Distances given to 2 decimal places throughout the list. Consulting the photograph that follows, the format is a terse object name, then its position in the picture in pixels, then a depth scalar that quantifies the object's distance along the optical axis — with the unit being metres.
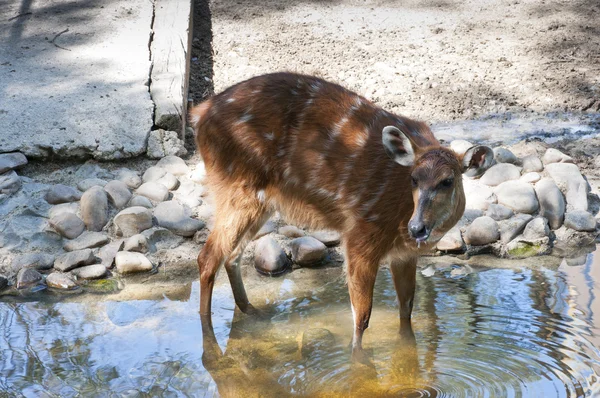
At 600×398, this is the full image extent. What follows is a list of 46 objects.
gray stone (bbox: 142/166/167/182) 12.66
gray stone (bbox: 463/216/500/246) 11.66
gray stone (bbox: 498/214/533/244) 11.68
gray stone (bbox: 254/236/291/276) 11.30
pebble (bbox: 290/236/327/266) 11.41
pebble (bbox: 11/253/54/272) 11.11
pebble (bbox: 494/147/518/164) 12.91
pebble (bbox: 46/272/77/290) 10.81
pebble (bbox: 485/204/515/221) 12.02
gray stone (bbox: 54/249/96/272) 11.09
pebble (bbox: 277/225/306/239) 11.96
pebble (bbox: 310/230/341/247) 11.79
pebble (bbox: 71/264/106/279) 10.97
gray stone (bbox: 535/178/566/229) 11.97
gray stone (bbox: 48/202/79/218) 11.88
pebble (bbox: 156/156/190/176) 12.83
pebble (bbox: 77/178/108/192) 12.36
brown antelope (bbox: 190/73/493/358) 8.95
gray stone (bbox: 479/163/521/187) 12.64
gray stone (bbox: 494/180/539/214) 12.09
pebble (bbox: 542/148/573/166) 12.85
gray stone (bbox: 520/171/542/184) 12.50
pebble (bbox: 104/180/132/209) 12.15
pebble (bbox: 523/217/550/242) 11.63
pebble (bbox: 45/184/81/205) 12.13
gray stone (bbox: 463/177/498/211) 12.32
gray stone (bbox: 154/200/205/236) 11.86
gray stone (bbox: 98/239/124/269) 11.24
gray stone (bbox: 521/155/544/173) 12.73
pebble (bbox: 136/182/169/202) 12.35
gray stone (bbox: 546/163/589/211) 12.21
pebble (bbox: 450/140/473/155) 12.85
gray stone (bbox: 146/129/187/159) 13.06
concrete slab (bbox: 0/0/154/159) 12.92
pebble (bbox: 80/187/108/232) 11.81
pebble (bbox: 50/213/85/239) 11.62
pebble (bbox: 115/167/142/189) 12.59
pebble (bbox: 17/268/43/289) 10.82
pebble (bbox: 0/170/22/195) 12.16
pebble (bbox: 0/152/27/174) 12.37
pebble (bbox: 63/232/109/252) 11.45
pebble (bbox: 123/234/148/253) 11.45
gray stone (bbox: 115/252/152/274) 11.14
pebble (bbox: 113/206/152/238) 11.71
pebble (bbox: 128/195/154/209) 12.17
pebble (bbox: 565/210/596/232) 11.83
